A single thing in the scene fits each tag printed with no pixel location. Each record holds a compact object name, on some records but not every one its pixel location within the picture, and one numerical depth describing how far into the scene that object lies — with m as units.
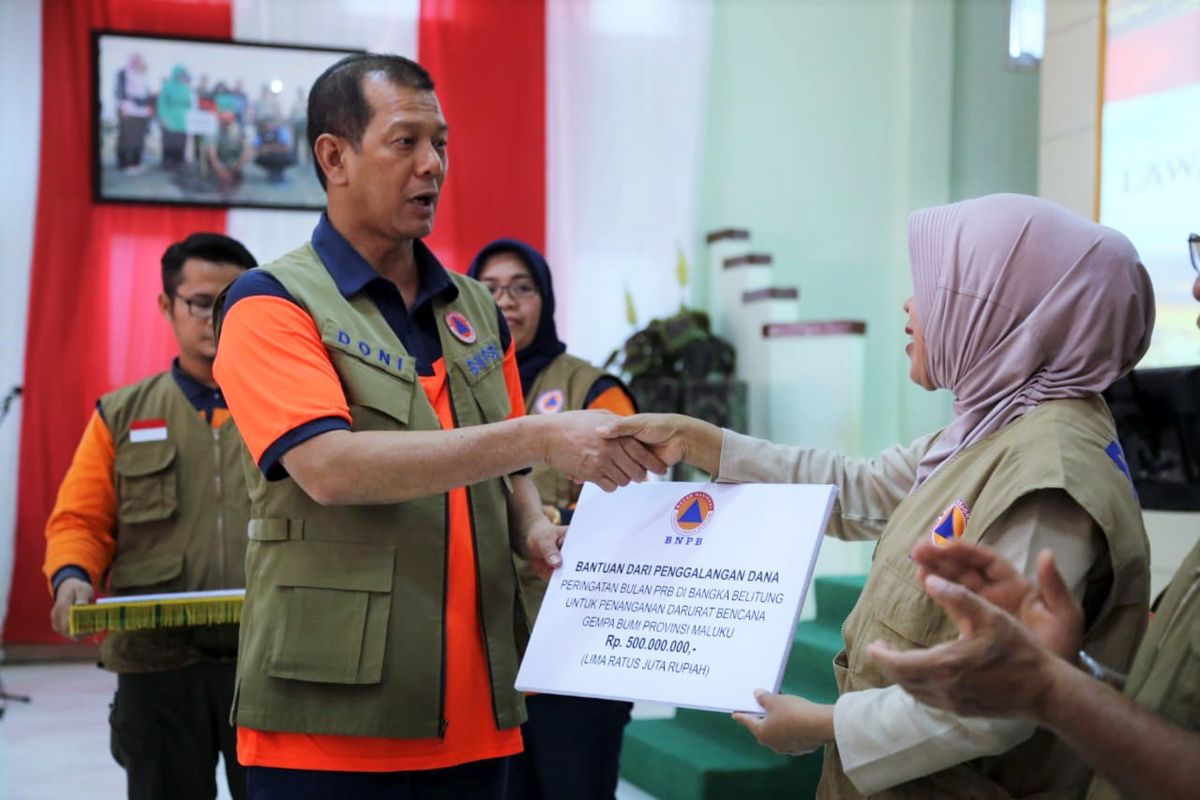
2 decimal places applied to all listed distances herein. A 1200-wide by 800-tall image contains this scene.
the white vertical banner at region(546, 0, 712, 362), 7.28
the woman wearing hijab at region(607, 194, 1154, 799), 1.34
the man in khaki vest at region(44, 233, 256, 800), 2.76
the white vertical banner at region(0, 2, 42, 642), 6.38
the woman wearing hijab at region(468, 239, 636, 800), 2.87
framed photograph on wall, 6.54
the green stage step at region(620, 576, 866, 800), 3.88
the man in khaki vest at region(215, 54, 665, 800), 1.60
